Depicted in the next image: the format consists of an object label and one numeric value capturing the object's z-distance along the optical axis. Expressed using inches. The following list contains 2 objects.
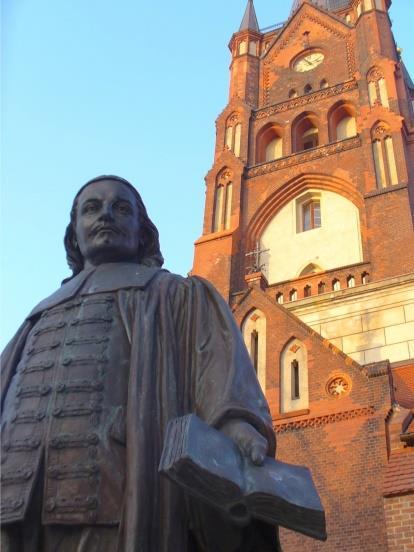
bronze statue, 99.3
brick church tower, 418.6
